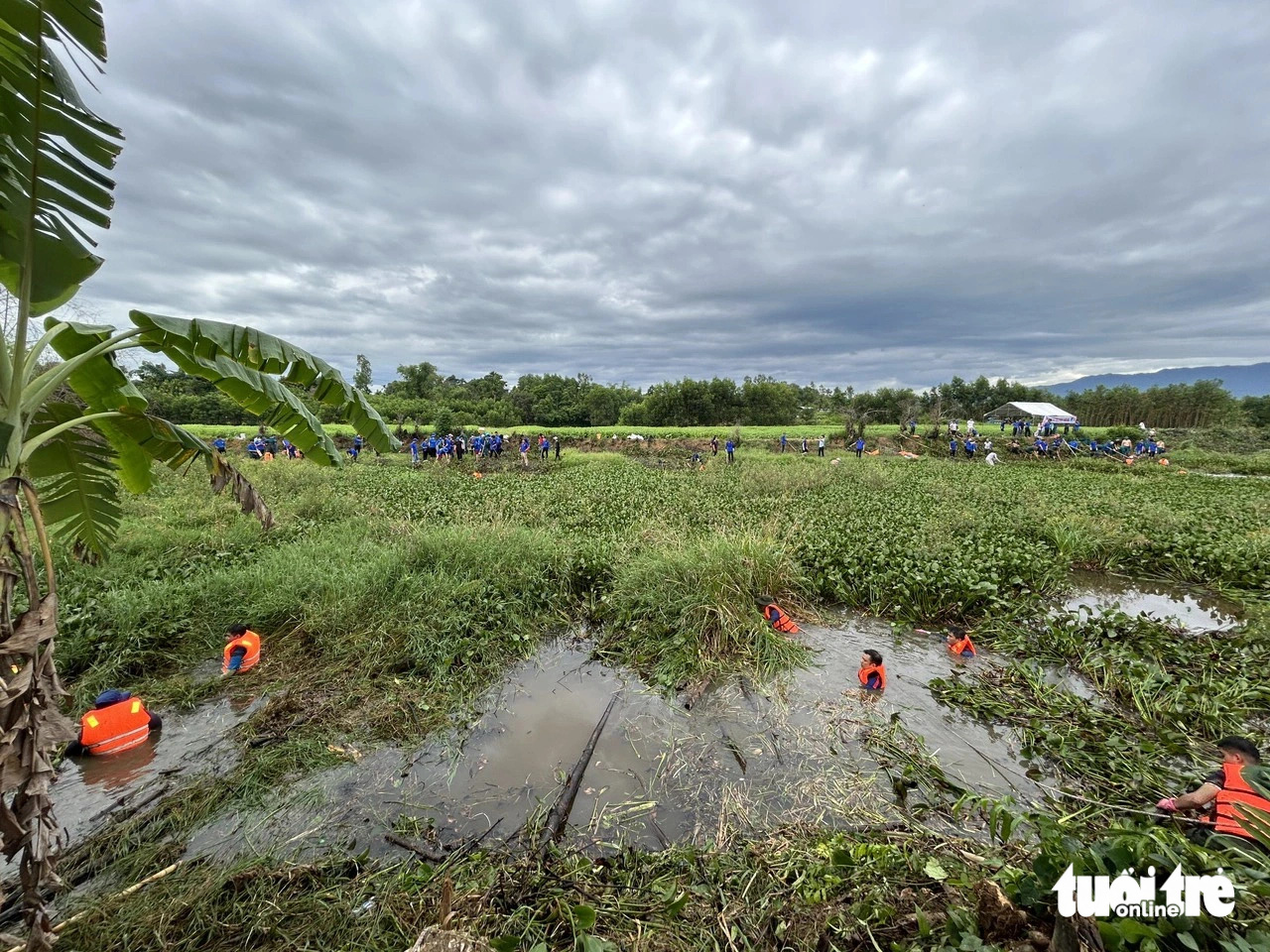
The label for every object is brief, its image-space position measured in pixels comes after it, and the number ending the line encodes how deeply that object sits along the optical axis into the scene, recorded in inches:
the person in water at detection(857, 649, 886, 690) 209.5
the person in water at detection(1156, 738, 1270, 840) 117.4
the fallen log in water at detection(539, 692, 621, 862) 135.4
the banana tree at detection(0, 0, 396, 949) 77.9
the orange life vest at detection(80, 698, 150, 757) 165.2
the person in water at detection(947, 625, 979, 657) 236.2
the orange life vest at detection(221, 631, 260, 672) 213.2
